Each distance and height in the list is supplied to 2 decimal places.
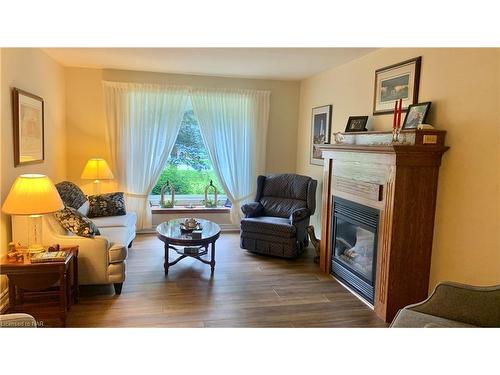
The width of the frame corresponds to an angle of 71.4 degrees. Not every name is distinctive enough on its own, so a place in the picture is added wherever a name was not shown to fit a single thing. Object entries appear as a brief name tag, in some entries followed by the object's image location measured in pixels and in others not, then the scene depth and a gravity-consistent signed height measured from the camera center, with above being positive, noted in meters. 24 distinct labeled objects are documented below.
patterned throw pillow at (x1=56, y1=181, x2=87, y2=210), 3.88 -0.58
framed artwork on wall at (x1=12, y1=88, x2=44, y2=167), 3.24 +0.16
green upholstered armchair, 1.89 -0.83
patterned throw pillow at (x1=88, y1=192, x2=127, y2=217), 4.47 -0.77
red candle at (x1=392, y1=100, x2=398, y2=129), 2.94 +0.37
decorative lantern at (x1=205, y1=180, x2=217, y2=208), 5.76 -0.80
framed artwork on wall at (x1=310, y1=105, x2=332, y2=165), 4.79 +0.37
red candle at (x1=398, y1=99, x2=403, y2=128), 3.02 +0.43
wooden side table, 2.63 -1.09
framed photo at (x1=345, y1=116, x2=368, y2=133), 3.85 +0.36
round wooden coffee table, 3.53 -0.91
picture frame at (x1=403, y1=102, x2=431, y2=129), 2.87 +0.37
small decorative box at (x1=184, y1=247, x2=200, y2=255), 4.00 -1.17
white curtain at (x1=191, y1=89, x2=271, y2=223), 5.40 +0.28
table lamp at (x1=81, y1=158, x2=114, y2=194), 4.70 -0.34
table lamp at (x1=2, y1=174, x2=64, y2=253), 2.62 -0.42
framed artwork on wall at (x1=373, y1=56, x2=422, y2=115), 3.06 +0.69
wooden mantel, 2.70 -0.42
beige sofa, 3.06 -0.96
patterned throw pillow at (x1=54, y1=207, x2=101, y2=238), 3.12 -0.70
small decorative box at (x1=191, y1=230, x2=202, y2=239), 3.57 -0.87
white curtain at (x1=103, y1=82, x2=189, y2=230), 5.08 +0.24
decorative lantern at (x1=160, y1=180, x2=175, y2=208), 5.59 -0.78
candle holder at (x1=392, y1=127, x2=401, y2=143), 2.84 +0.18
